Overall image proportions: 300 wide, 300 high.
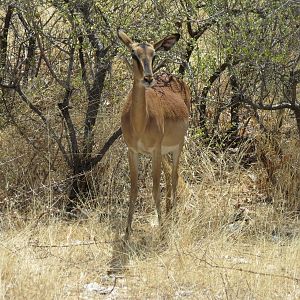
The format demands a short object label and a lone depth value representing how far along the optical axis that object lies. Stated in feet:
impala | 45.55
